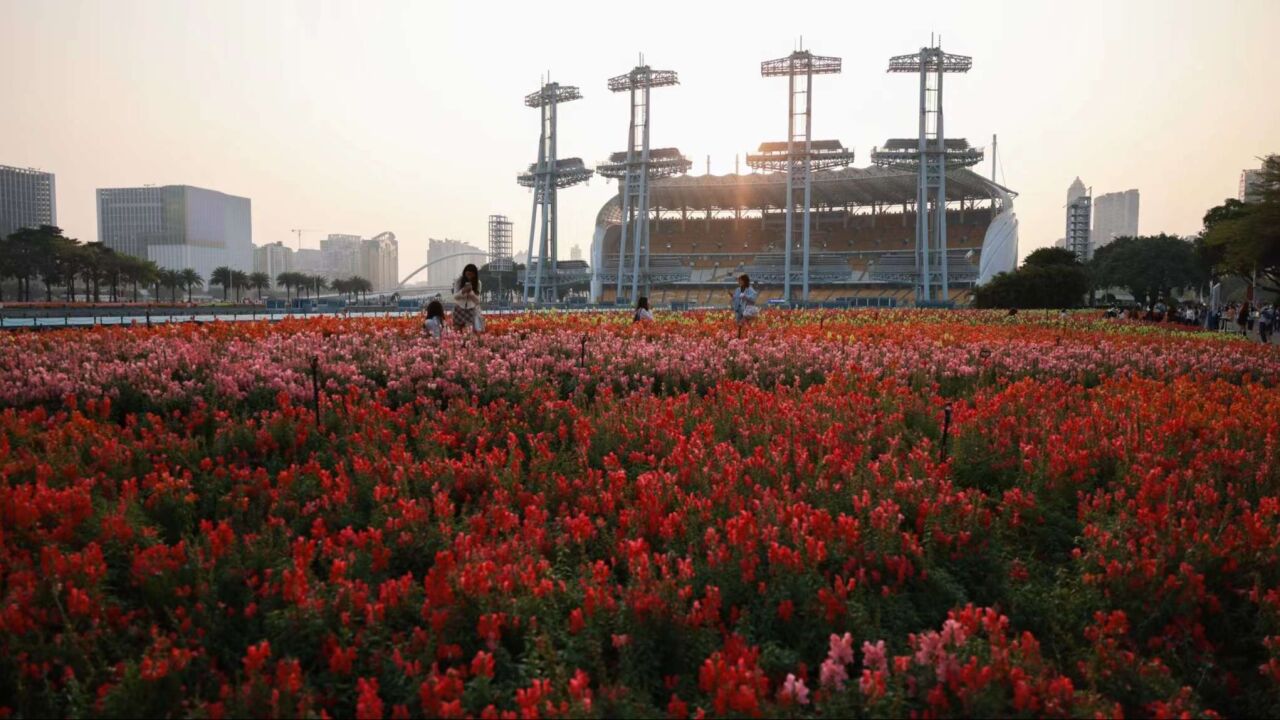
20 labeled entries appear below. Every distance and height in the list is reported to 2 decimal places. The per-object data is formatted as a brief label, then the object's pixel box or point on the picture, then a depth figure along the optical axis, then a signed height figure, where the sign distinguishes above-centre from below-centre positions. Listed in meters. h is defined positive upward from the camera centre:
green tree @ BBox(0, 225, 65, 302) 83.12 +5.81
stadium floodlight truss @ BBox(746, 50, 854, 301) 84.69 +20.13
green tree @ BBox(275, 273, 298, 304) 138.38 +6.04
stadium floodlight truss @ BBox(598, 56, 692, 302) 91.12 +18.98
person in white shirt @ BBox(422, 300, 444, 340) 14.84 -0.08
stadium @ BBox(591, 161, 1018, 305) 107.62 +11.70
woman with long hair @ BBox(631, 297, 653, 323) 21.25 +0.07
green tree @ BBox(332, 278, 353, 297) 162.62 +5.73
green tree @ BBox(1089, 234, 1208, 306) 97.25 +6.33
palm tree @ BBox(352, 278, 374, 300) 163.25 +5.92
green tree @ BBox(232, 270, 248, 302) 133.25 +5.55
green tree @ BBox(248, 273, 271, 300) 133.12 +5.62
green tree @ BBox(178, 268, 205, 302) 116.94 +5.25
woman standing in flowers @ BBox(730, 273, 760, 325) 17.94 +0.32
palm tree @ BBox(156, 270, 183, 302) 110.44 +4.68
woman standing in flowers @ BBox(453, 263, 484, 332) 14.67 +0.23
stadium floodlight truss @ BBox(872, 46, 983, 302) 81.06 +17.69
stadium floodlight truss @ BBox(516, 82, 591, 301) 97.25 +17.61
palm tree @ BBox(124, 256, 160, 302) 91.88 +4.80
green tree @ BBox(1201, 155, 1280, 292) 30.81 +3.50
